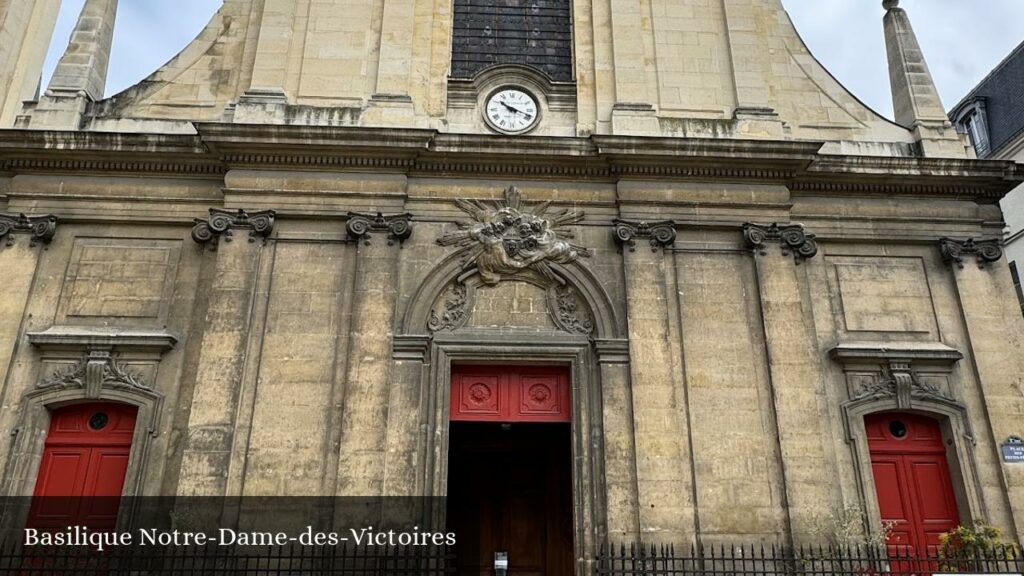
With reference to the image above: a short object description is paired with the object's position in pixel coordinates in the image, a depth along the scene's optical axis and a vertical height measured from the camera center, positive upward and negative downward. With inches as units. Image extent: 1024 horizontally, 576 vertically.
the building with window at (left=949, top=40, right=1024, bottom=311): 692.7 +426.3
